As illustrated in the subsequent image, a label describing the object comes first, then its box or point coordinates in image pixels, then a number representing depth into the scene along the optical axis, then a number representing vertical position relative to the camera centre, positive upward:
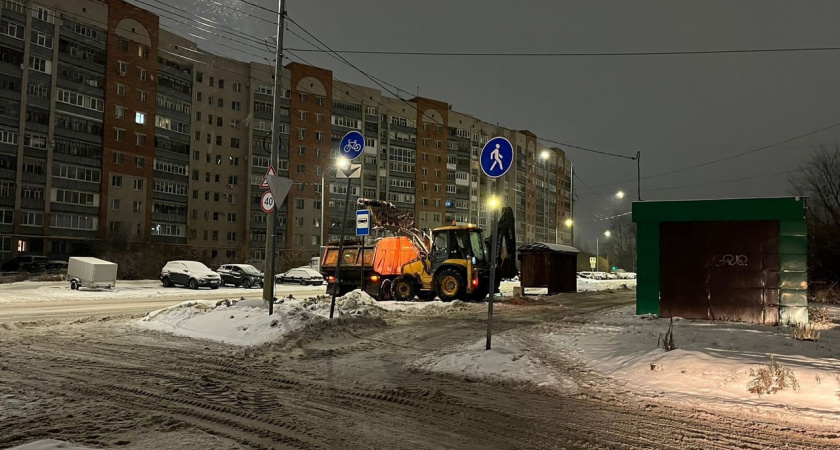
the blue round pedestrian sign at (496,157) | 8.34 +1.61
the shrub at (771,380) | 6.16 -1.41
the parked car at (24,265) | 41.26 -1.61
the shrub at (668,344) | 8.24 -1.33
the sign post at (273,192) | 10.87 +1.26
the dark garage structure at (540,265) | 25.83 -0.35
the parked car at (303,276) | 41.66 -2.00
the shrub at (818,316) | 13.21 -1.33
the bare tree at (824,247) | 22.17 +0.77
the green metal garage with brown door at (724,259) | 12.82 +0.08
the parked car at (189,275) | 30.77 -1.59
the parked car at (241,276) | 35.00 -1.74
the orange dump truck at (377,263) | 20.12 -0.38
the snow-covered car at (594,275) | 61.63 -1.90
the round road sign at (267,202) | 11.65 +1.10
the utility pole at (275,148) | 12.22 +2.61
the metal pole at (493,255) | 8.00 +0.02
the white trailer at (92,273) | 26.62 -1.37
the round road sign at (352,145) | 11.35 +2.37
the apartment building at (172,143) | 47.00 +12.45
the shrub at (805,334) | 10.34 -1.38
